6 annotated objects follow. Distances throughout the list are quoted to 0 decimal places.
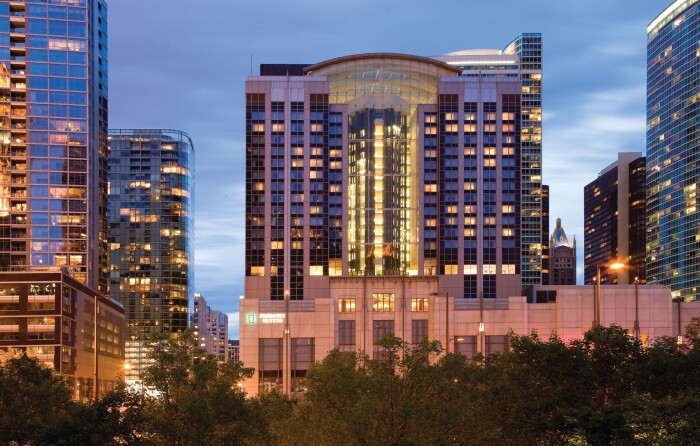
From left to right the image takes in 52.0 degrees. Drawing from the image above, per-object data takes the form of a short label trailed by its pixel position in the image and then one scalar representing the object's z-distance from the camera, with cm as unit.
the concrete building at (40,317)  16138
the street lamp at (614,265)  5180
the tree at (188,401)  3947
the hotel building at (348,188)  18375
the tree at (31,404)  4144
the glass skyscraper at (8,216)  19838
